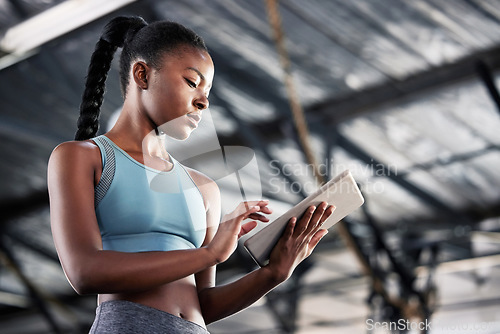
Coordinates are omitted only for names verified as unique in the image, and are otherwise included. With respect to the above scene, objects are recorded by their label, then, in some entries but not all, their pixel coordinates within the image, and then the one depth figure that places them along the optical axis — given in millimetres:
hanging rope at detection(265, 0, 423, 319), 7345
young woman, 2231
